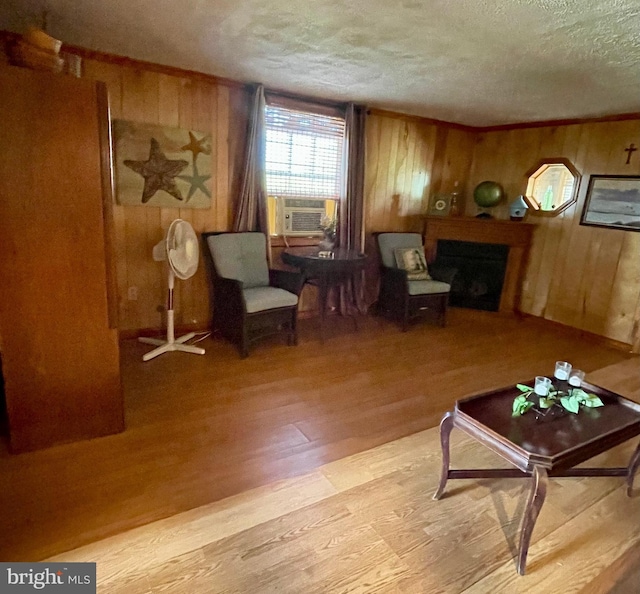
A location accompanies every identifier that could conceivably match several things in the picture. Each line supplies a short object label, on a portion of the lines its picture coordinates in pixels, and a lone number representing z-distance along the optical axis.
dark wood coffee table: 1.54
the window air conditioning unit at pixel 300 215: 4.09
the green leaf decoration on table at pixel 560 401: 1.79
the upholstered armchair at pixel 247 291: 3.32
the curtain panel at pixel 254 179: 3.62
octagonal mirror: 4.51
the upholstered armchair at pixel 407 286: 4.20
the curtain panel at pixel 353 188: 4.16
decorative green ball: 4.89
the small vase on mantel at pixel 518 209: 4.72
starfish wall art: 3.26
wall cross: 3.92
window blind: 3.89
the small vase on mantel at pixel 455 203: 5.15
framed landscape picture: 3.96
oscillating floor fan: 3.12
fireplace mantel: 4.73
